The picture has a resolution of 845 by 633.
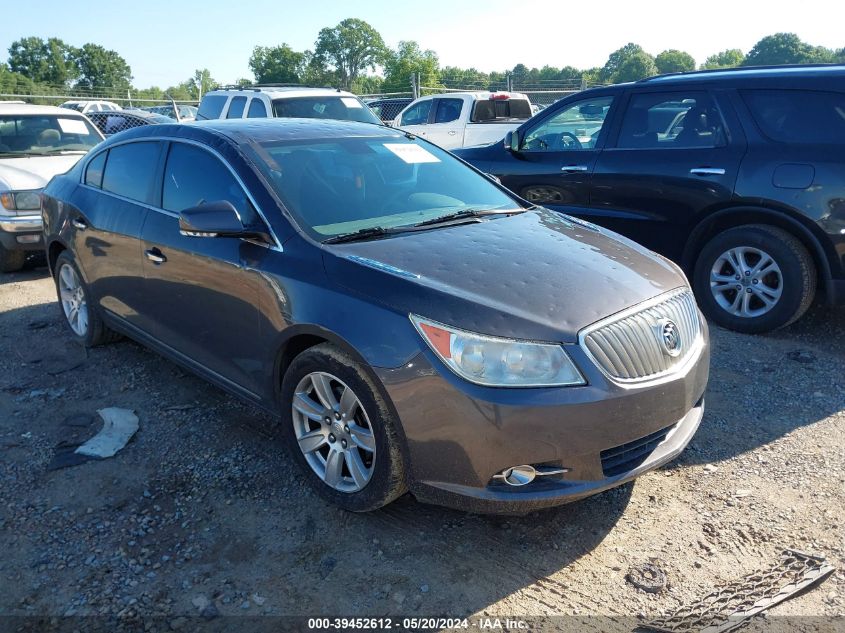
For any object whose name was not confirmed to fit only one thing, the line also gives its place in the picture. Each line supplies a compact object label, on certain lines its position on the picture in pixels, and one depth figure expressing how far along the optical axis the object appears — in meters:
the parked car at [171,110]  23.95
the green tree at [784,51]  95.31
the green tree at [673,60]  103.05
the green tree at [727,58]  110.62
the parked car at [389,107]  18.81
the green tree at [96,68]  88.44
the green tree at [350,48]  103.69
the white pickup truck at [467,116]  13.21
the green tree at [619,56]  103.44
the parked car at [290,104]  10.38
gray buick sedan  2.54
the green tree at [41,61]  82.19
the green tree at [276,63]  91.69
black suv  4.79
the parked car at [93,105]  26.18
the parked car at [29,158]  7.05
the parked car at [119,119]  12.63
